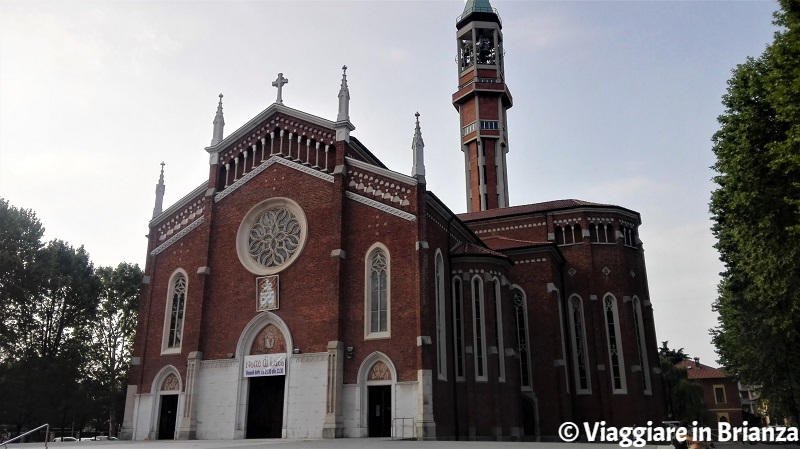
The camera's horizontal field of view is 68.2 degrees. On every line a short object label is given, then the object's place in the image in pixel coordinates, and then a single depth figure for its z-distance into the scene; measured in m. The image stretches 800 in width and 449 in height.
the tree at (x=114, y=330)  47.84
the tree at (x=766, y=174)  17.53
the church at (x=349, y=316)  25.81
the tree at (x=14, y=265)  38.53
